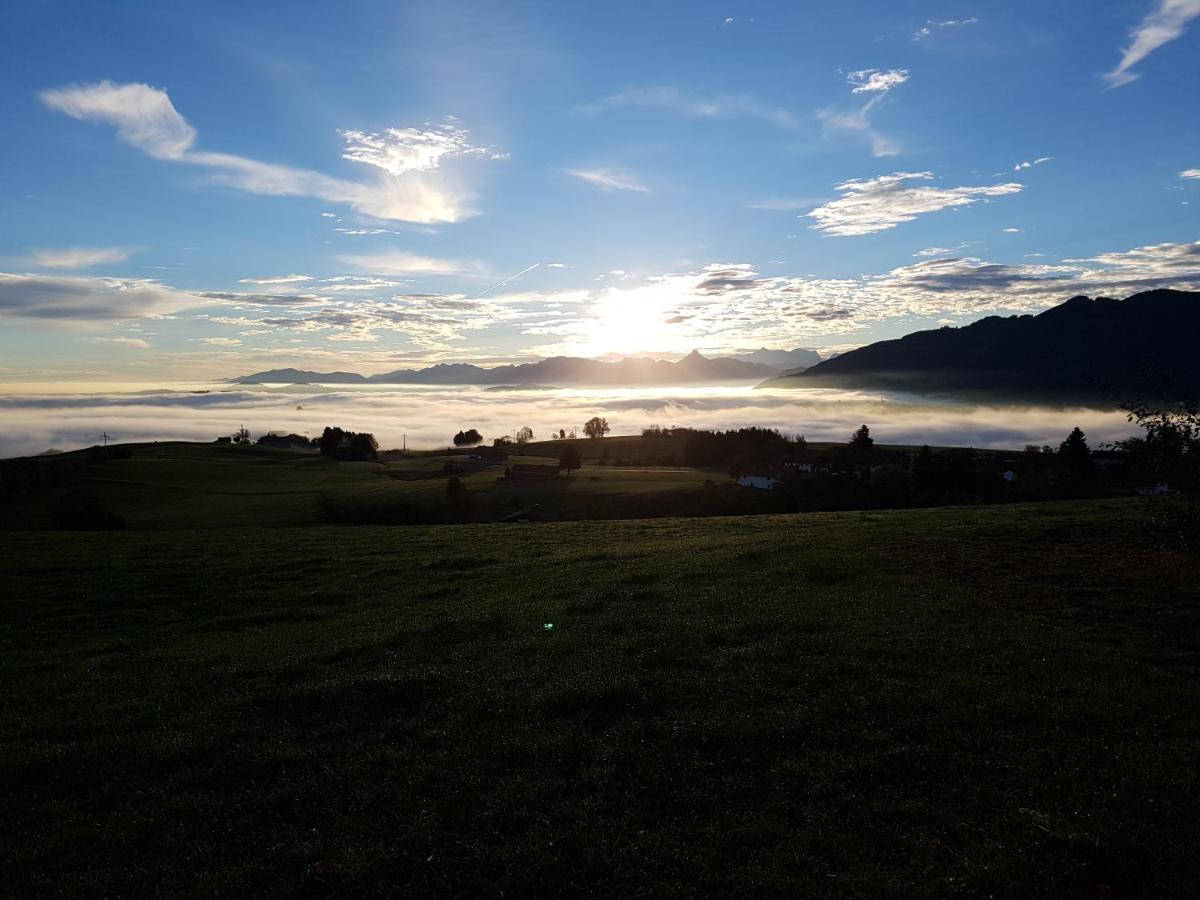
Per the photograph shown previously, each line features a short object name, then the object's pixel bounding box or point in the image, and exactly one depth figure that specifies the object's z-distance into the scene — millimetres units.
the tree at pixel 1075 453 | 85562
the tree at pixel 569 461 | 127000
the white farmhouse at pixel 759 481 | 112269
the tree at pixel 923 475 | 74188
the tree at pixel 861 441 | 140125
